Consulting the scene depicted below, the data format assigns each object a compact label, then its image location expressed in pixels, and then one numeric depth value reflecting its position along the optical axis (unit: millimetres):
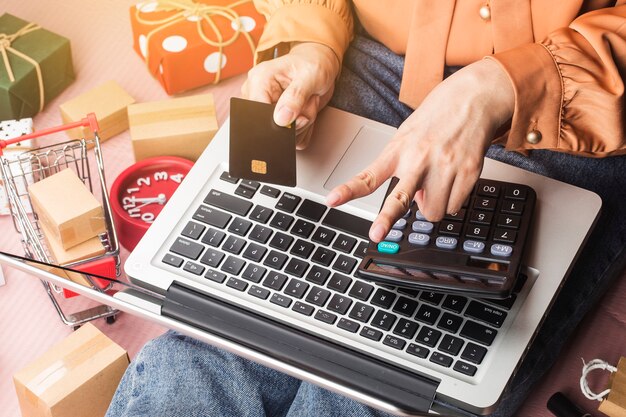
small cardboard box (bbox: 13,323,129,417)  1317
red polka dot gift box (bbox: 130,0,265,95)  1543
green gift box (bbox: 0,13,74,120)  1525
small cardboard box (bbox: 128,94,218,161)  1450
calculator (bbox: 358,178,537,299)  1092
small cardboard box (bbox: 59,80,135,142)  1516
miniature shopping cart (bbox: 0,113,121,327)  1341
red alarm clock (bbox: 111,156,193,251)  1397
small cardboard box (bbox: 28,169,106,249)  1337
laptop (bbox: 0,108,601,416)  1094
